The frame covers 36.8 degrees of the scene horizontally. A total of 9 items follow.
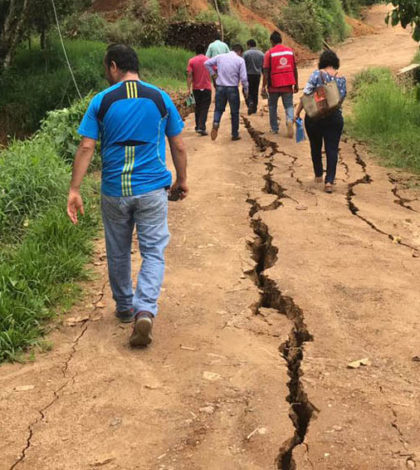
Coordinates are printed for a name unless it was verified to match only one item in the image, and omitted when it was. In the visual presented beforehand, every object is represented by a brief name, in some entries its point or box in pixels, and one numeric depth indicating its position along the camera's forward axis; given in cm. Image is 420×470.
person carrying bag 676
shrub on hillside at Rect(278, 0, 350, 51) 2535
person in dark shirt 1188
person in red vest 955
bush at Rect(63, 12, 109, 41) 1963
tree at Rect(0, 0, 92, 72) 1402
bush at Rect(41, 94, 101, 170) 819
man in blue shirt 360
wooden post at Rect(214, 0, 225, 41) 1918
